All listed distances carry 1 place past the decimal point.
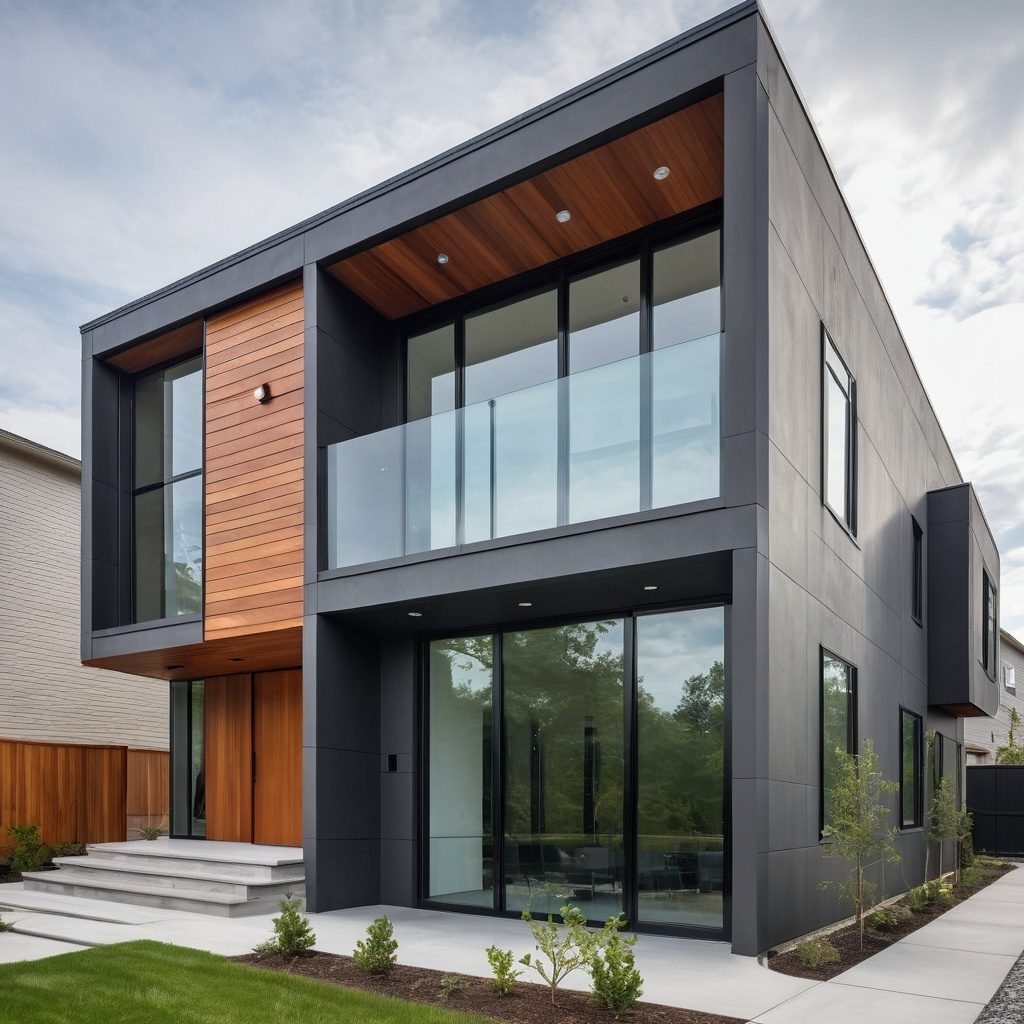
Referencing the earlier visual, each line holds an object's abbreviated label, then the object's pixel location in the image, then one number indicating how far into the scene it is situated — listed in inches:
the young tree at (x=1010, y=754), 977.5
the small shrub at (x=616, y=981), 236.1
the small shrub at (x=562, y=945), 246.8
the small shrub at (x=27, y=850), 534.0
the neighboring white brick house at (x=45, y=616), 705.0
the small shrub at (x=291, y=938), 296.2
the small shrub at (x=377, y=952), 275.1
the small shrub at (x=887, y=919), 375.2
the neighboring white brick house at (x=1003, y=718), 1122.7
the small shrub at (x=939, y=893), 466.3
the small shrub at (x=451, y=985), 257.0
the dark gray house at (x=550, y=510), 326.6
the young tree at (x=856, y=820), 341.4
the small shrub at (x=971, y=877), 571.8
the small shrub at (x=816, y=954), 291.4
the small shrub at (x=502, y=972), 253.4
